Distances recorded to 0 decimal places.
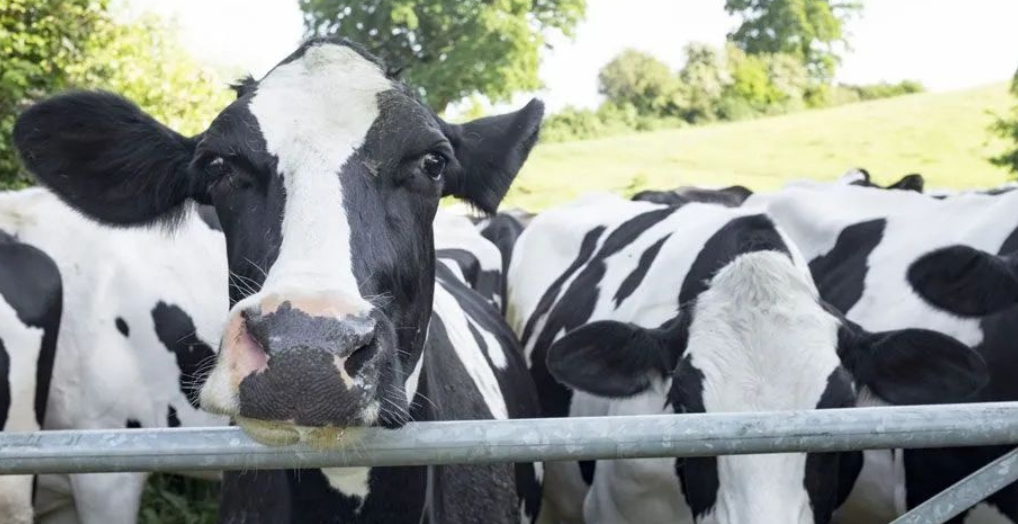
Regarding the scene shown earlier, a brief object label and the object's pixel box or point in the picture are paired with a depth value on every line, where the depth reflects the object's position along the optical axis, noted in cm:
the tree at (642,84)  4778
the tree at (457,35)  2675
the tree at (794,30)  5181
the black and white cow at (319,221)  200
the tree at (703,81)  4650
